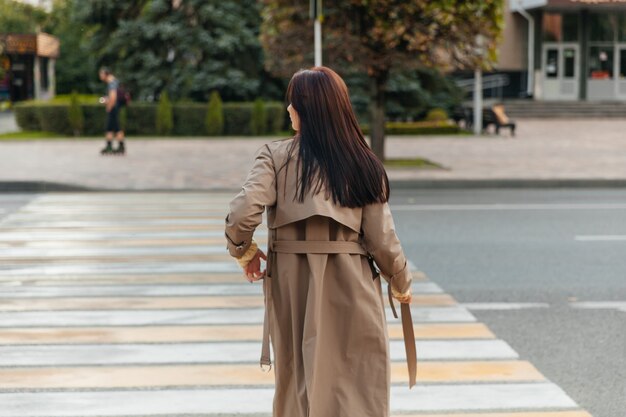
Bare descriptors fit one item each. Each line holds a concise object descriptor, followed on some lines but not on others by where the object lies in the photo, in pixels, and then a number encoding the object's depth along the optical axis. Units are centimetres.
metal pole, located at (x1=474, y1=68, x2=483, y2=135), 3322
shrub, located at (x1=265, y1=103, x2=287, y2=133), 3278
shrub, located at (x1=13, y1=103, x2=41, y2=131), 3397
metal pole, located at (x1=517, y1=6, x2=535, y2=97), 4650
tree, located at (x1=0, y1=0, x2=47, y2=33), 6172
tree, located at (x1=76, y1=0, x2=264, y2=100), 3506
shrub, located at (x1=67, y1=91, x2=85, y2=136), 3189
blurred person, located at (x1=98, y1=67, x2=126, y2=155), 2425
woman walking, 400
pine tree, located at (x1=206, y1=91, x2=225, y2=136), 3200
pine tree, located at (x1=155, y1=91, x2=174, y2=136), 3197
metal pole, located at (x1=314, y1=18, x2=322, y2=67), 1645
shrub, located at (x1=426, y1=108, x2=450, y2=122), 3709
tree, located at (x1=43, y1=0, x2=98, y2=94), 5847
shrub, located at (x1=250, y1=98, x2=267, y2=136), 3231
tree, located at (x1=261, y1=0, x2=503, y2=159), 1933
